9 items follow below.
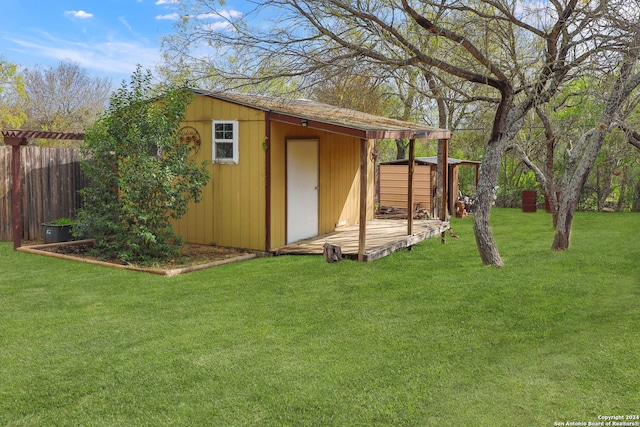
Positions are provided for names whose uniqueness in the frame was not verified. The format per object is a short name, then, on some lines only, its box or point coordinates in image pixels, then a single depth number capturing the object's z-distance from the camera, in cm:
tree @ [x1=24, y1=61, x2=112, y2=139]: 2353
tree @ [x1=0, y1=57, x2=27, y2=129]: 2056
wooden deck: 797
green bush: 743
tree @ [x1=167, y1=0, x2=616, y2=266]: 635
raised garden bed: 717
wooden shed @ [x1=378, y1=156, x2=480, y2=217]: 1462
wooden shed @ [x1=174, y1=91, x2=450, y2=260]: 823
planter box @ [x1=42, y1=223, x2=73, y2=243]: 891
